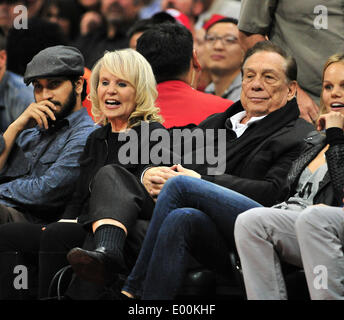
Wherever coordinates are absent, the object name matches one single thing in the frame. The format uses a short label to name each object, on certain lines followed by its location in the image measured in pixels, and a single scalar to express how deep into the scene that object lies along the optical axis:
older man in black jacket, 7.88
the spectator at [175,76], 10.48
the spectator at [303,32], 9.98
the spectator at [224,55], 13.48
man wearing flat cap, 9.57
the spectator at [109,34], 16.25
